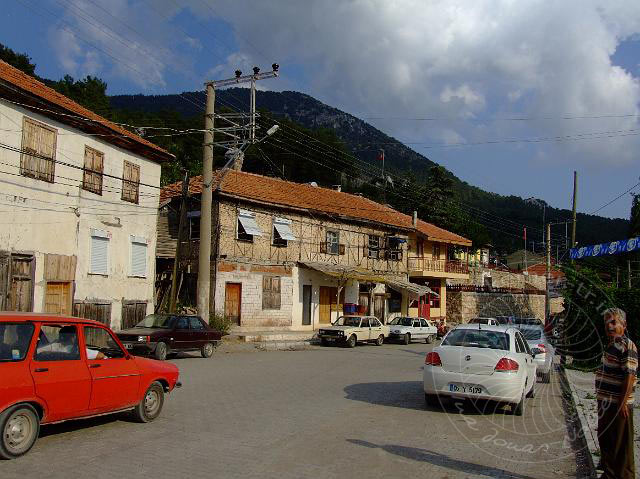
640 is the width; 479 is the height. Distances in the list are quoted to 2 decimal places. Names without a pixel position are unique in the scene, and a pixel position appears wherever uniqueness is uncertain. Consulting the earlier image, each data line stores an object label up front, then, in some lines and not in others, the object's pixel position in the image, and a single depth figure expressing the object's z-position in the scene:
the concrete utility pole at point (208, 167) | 23.45
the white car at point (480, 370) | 10.12
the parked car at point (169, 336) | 17.81
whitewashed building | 18.98
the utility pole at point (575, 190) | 34.16
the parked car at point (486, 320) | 27.41
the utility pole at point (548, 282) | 36.25
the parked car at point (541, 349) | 15.88
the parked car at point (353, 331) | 26.91
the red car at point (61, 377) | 6.69
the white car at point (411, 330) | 30.53
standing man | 5.93
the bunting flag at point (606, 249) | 17.86
